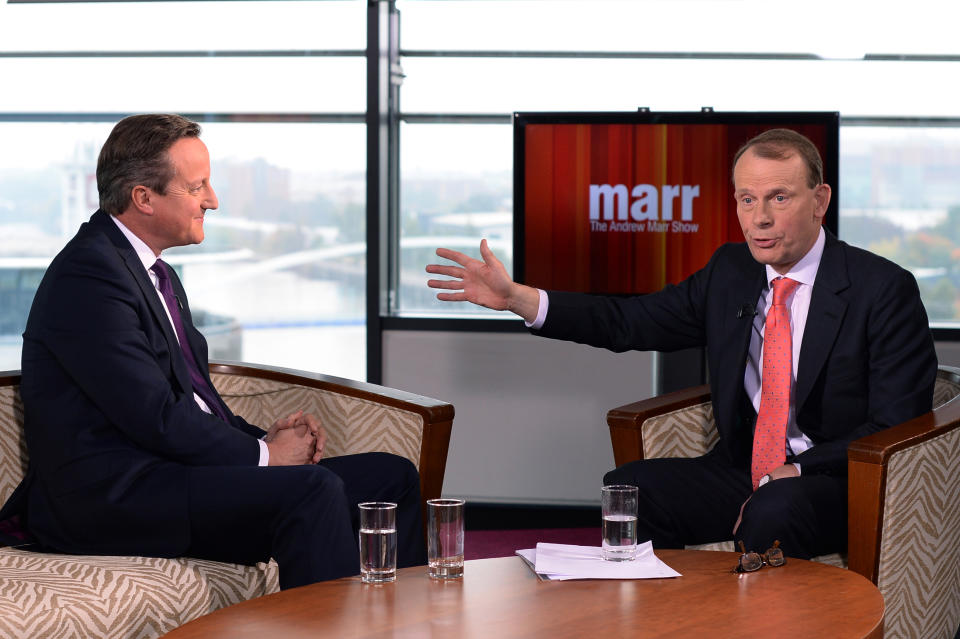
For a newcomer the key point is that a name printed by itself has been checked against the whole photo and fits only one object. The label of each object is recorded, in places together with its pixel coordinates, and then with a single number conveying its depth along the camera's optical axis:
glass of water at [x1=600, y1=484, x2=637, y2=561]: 4.51
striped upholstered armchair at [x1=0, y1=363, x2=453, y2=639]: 4.45
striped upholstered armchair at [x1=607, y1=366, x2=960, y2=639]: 4.71
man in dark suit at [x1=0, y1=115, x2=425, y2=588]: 4.70
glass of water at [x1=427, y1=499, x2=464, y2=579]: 4.42
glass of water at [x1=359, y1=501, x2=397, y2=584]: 4.39
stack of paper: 4.43
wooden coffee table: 4.18
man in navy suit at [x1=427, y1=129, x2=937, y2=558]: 4.93
